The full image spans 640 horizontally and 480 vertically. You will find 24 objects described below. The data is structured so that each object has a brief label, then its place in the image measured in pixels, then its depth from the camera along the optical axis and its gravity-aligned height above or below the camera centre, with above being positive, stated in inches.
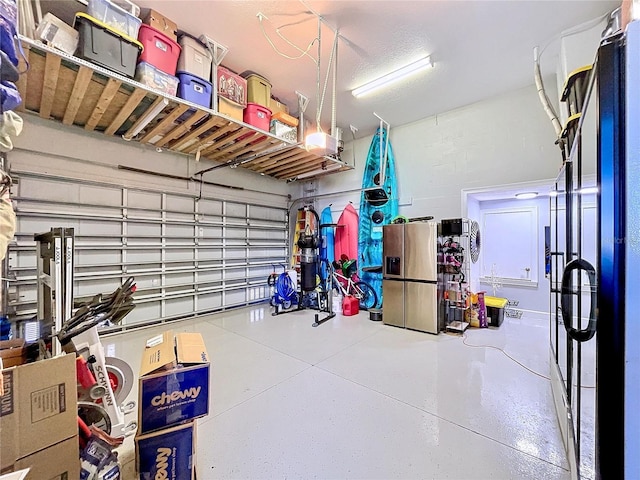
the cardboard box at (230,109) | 132.6 +67.3
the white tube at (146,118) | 118.3 +60.2
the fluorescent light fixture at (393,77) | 137.5 +91.0
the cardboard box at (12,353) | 61.4 -26.8
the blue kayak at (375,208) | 208.7 +25.3
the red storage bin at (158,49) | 107.0 +80.0
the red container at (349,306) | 201.2 -50.7
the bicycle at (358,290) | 210.7 -40.6
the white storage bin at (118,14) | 96.3 +84.5
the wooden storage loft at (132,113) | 99.7 +61.8
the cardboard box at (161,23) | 108.3 +90.8
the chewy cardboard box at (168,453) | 51.4 -42.7
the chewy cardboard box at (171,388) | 51.3 -29.7
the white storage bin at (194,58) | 119.0 +83.8
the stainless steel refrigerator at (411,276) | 158.2 -22.7
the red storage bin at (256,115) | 144.7 +68.9
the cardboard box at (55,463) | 44.6 -39.0
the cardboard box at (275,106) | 161.3 +83.4
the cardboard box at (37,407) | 43.6 -29.3
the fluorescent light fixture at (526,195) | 176.9 +30.7
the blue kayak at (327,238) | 236.5 +1.4
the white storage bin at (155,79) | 108.2 +67.6
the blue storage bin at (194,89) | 119.3 +69.1
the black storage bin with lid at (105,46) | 93.9 +71.6
